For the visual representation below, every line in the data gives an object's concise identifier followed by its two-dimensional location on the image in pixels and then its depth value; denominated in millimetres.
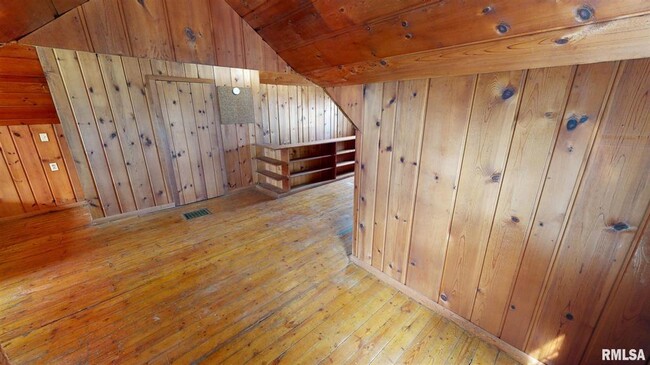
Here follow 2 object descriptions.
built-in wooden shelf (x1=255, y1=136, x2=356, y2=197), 3793
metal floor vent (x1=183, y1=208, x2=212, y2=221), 3118
